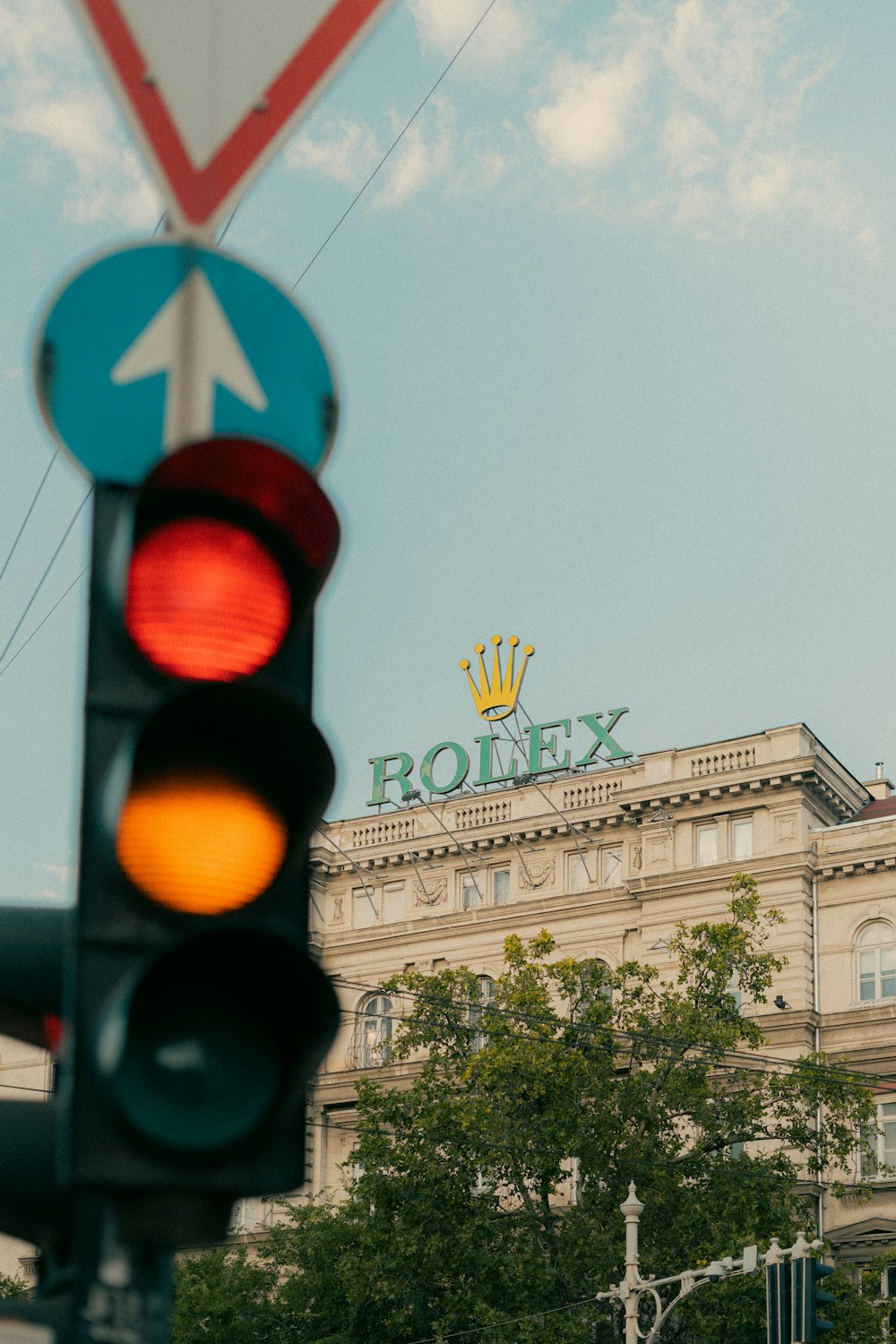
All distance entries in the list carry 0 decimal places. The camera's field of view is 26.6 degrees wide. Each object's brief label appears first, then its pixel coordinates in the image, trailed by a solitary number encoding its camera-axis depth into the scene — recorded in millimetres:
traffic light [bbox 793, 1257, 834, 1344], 26500
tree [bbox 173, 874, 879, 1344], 38000
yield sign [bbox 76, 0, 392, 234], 3123
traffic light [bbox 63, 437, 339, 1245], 2451
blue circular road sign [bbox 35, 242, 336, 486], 3064
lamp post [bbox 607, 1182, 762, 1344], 32281
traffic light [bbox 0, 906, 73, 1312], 3014
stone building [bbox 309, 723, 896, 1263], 50906
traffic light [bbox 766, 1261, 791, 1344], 27547
